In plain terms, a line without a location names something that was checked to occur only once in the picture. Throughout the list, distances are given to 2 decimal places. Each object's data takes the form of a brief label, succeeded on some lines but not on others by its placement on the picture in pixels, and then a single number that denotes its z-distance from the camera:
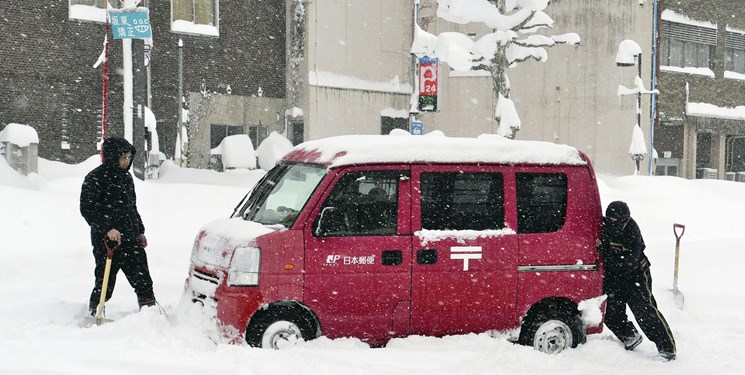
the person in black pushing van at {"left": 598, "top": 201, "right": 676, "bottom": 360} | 8.02
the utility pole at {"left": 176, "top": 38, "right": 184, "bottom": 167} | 29.31
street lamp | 26.12
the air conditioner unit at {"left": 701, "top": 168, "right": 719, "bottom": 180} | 38.78
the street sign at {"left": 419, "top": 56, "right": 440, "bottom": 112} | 26.52
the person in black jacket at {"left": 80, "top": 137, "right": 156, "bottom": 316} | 8.57
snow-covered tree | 26.14
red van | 7.29
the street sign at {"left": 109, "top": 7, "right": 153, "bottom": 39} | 14.28
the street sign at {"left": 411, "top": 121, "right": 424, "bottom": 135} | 26.82
